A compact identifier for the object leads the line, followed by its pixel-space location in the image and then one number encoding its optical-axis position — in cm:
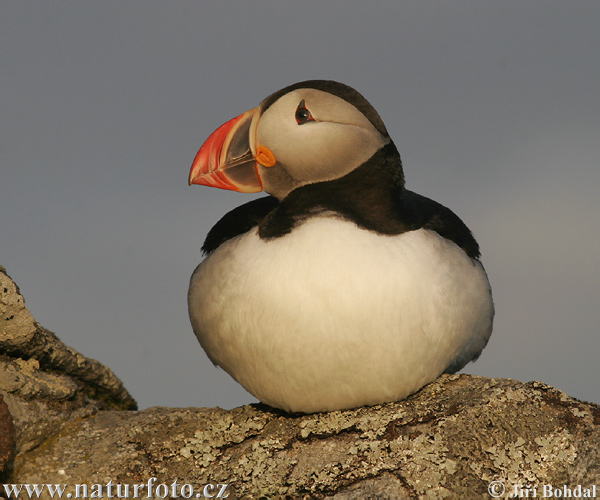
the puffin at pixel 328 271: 830
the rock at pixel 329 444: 812
